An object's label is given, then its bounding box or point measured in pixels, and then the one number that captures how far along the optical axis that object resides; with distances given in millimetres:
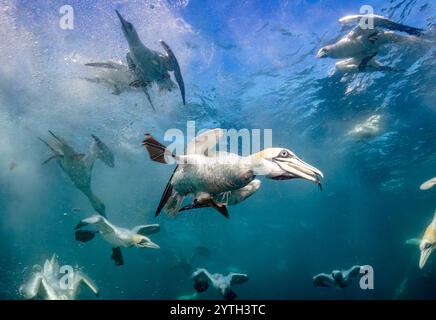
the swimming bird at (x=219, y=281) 7844
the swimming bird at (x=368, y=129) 19631
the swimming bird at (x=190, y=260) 26594
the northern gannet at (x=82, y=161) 7348
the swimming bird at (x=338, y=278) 8695
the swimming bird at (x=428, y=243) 5451
